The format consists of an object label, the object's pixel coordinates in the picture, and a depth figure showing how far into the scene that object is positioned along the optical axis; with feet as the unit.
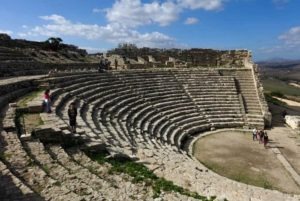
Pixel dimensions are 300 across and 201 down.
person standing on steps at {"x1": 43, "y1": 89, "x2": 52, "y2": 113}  26.61
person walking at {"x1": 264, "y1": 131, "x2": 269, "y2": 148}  37.74
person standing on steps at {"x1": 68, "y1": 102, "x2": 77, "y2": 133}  23.64
